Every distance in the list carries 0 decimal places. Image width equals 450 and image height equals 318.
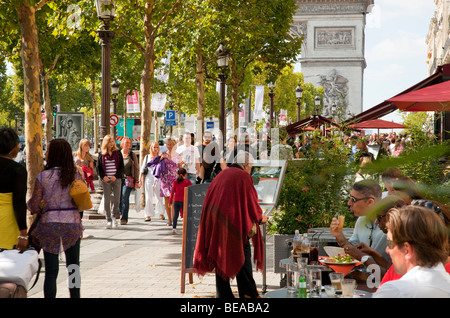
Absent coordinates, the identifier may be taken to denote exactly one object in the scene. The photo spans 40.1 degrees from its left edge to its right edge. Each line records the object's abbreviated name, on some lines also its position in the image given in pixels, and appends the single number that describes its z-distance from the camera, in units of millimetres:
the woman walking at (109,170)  12367
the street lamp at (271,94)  29531
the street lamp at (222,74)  18969
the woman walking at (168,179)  13438
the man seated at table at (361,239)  4348
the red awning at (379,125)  24000
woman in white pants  14000
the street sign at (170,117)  31939
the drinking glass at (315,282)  3637
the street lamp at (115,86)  28775
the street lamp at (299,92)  34731
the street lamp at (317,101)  43188
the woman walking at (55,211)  5578
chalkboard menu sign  7156
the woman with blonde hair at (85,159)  12038
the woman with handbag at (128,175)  13383
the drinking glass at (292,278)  3768
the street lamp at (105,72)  13297
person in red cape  5867
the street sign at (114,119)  31766
